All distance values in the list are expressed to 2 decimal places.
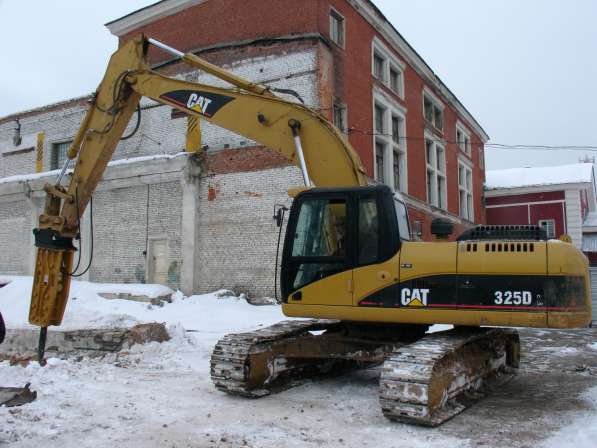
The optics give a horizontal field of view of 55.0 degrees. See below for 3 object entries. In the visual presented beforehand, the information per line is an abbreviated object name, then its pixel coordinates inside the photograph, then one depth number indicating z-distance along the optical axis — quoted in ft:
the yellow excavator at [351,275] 18.70
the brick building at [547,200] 107.76
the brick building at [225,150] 56.39
